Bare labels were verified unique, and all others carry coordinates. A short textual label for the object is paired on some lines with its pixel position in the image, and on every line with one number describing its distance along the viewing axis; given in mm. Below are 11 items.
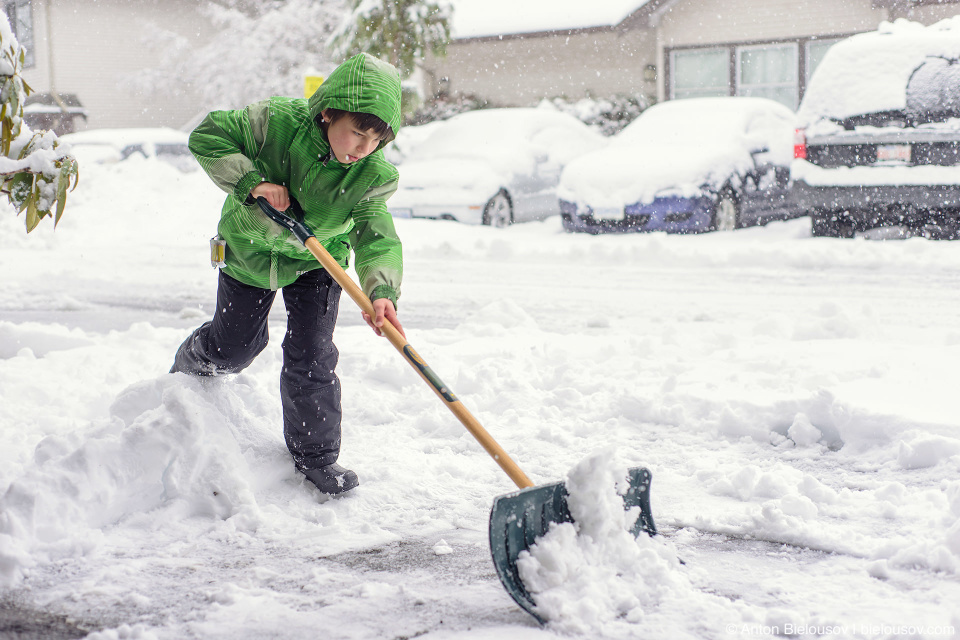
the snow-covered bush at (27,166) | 2572
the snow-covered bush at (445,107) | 19422
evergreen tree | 13148
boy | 2785
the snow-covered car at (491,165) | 10594
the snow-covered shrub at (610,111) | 17688
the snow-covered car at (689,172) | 9414
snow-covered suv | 8109
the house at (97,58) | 23859
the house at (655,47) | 17938
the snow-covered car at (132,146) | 15398
